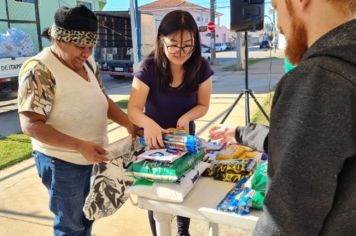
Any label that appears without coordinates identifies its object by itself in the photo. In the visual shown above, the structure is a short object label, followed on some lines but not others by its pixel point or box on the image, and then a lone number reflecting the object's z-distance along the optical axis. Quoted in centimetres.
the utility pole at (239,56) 1578
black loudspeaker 484
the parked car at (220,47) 4150
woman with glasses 192
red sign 1797
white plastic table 130
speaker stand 458
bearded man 71
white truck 790
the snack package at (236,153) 179
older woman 164
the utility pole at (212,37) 1881
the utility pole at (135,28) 842
